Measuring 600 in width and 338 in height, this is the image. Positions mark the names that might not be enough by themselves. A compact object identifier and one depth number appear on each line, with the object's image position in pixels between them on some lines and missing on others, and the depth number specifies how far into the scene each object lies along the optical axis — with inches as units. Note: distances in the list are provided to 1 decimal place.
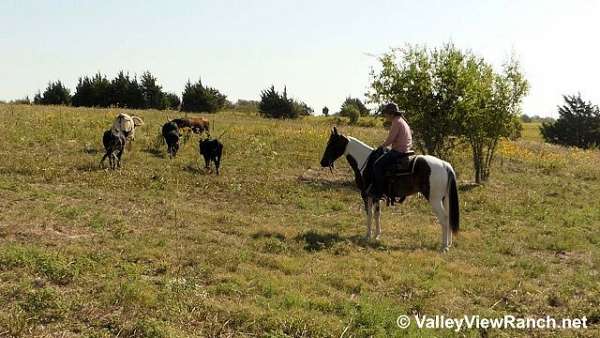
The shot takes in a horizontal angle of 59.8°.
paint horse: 499.5
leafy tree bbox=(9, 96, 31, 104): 1947.6
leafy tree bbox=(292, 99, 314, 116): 2130.7
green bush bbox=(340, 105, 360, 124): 2038.1
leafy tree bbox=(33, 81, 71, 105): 2063.2
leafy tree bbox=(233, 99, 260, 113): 2433.8
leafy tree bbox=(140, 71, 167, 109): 2064.5
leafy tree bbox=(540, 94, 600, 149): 2401.6
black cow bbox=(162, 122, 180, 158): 898.1
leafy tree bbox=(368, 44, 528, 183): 931.3
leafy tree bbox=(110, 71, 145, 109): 2011.6
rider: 492.1
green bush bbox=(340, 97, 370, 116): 2218.1
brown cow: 1078.8
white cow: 803.0
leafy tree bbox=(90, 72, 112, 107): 1989.4
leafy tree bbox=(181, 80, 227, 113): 2016.5
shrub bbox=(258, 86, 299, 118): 2075.5
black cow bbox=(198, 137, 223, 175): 826.2
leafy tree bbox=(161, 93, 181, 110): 2064.5
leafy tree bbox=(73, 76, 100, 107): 1990.7
